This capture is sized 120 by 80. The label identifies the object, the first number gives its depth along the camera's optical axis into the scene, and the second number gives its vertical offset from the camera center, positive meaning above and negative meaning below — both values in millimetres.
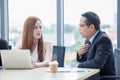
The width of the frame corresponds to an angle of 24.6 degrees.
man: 3062 -197
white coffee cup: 2837 -368
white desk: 2529 -426
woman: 3600 -127
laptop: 3000 -299
